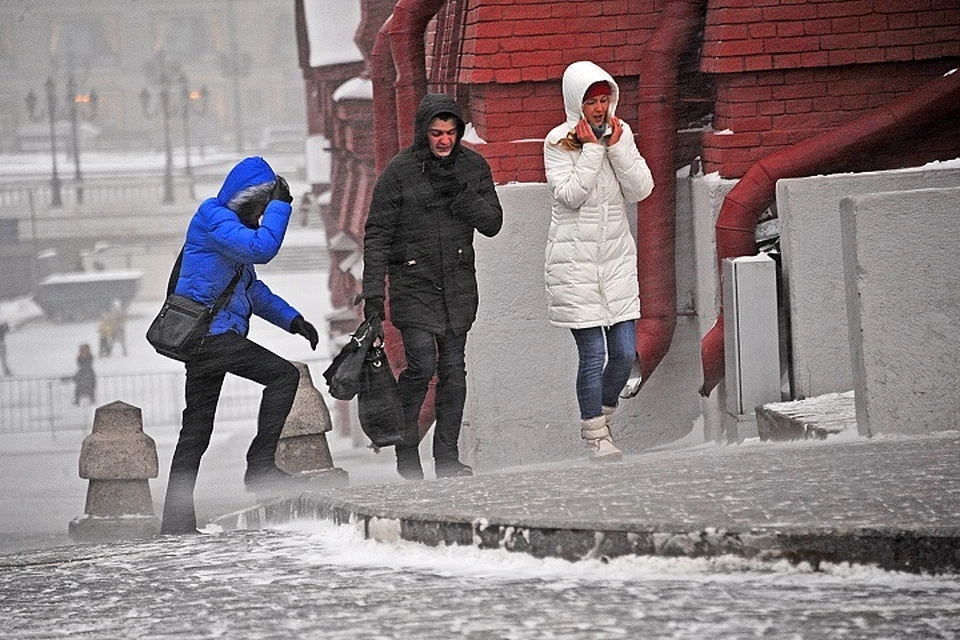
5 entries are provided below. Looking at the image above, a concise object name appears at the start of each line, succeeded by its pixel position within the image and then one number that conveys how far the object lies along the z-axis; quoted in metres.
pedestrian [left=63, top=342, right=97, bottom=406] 60.37
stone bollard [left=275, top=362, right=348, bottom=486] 18.73
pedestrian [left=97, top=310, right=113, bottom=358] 83.87
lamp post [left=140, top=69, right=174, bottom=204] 123.50
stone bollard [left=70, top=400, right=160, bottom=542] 18.91
